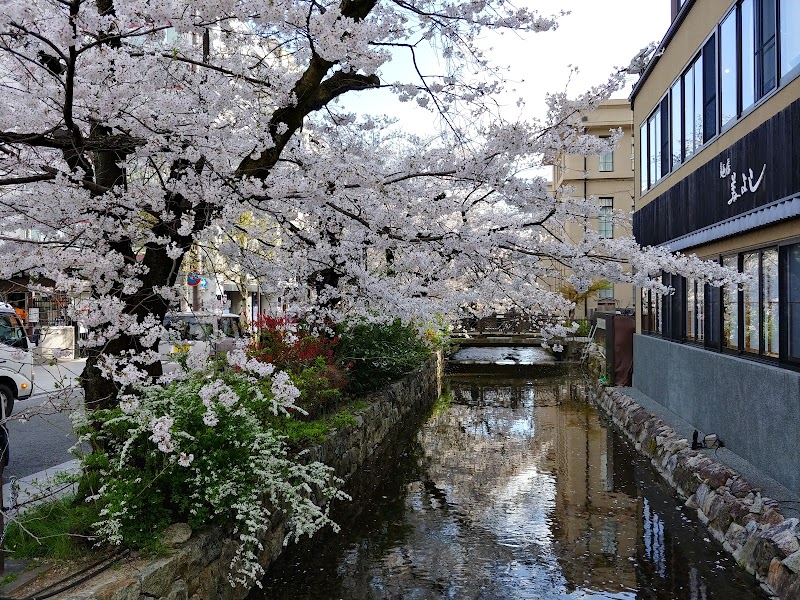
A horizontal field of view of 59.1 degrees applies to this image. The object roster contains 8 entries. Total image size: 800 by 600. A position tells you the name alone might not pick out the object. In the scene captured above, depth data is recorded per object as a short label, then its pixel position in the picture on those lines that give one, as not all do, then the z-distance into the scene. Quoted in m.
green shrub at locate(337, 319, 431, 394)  13.45
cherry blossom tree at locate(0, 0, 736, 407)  5.43
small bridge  32.42
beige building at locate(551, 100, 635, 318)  40.16
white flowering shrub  4.96
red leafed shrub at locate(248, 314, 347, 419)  9.81
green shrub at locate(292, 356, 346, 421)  9.46
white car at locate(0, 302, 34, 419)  11.98
